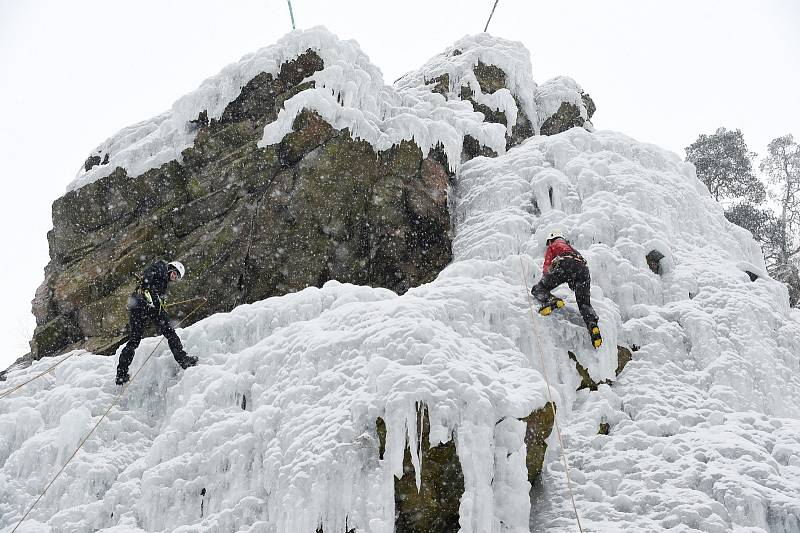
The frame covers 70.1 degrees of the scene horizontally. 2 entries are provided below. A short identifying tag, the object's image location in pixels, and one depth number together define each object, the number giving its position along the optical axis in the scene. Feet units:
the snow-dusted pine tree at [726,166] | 67.15
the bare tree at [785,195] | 60.86
